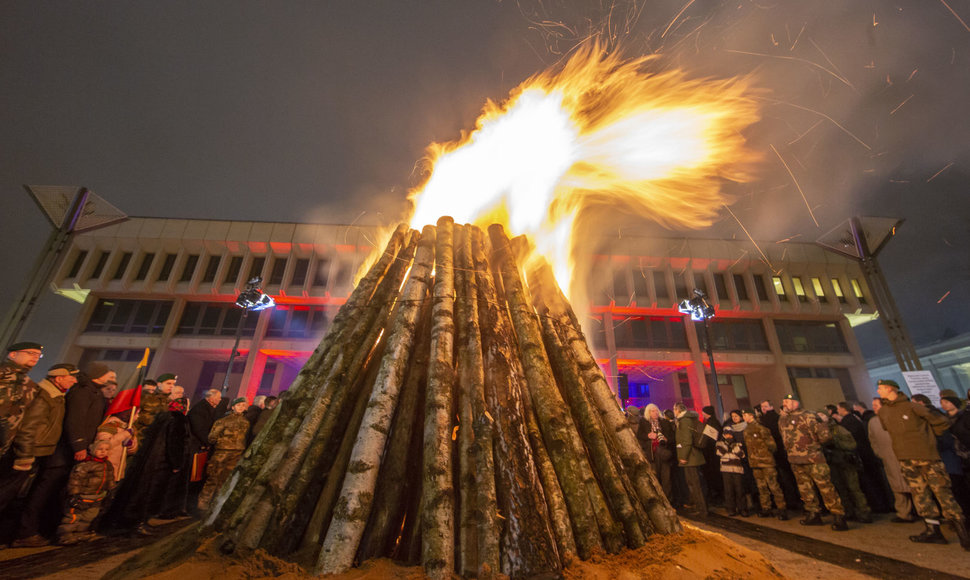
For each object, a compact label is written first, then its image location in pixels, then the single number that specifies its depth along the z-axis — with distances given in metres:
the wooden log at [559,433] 3.13
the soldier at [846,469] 6.58
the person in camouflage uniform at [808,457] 6.16
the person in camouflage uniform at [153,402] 6.18
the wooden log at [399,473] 3.05
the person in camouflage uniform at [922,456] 5.03
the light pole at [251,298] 17.50
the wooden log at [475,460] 2.75
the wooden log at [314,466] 3.06
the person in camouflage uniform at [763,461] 7.06
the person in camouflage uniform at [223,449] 6.59
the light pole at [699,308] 14.95
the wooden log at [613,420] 3.45
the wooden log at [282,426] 3.31
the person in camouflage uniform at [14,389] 4.10
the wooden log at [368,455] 2.76
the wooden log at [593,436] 3.23
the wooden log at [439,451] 2.74
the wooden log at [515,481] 2.76
